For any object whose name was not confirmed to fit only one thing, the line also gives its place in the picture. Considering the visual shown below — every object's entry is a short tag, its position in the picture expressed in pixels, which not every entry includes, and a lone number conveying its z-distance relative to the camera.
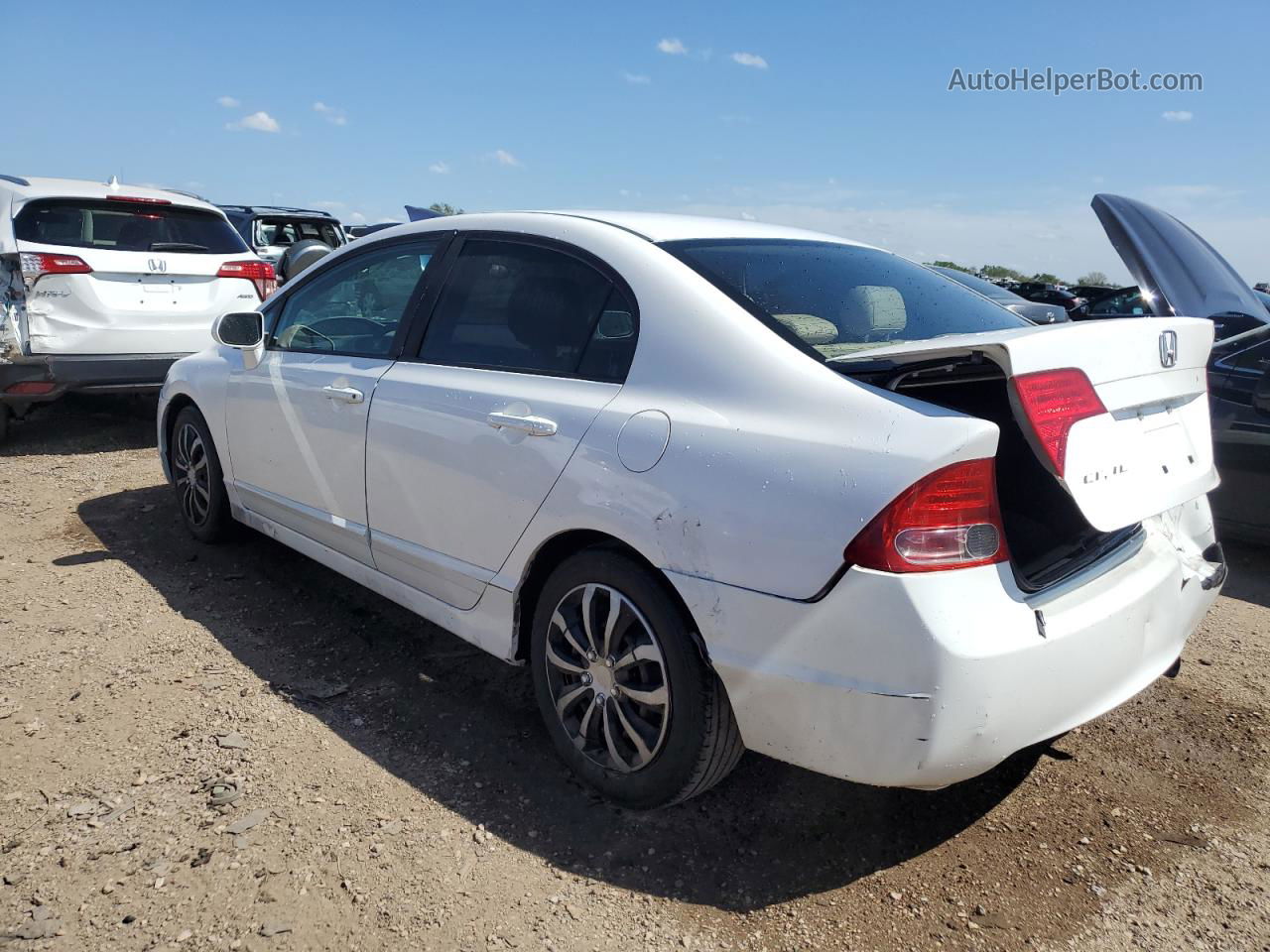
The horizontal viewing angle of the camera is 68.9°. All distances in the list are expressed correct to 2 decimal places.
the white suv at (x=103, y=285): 6.07
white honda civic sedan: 2.00
